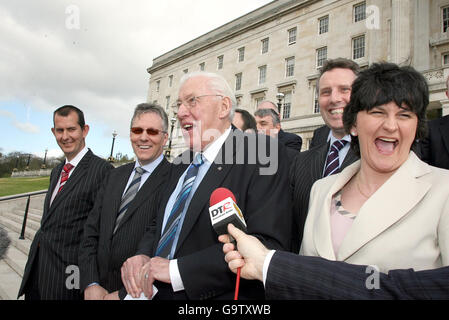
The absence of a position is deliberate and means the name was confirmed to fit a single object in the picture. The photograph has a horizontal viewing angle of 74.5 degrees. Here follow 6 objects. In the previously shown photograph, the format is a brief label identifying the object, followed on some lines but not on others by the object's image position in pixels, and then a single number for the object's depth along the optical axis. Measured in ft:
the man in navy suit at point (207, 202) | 6.05
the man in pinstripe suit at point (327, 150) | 8.18
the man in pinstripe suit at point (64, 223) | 10.66
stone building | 71.10
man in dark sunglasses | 9.37
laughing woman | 4.75
